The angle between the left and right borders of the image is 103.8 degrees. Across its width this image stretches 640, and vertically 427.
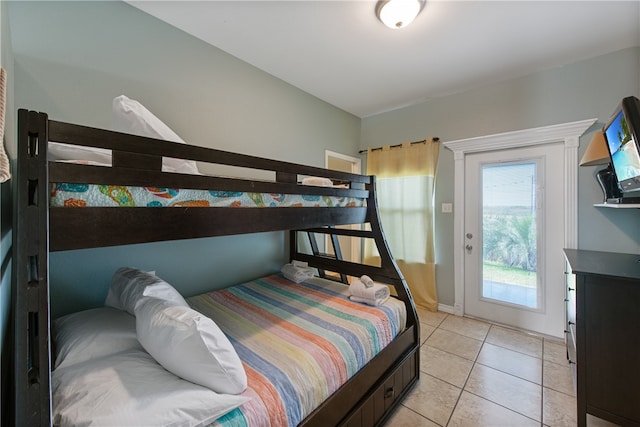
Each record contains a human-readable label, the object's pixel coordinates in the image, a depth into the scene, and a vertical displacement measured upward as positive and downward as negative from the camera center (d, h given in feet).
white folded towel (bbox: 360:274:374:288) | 5.98 -1.67
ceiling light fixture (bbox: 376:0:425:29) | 5.15 +4.25
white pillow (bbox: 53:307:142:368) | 3.21 -1.72
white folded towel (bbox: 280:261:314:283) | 7.40 -1.81
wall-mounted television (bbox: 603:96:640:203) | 3.99 +1.26
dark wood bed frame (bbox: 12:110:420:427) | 2.16 -0.11
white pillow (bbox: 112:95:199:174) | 3.81 +1.37
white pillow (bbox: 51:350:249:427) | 2.33 -1.87
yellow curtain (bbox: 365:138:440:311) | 9.86 +0.16
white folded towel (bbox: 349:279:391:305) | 5.70 -1.89
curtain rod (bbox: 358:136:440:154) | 9.71 +2.83
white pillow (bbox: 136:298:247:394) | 2.80 -1.57
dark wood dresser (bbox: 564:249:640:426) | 4.31 -2.36
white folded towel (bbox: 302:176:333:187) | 5.46 +0.67
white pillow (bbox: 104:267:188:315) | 3.80 -1.23
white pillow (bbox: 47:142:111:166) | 3.06 +0.74
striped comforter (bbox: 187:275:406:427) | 3.17 -2.19
